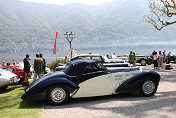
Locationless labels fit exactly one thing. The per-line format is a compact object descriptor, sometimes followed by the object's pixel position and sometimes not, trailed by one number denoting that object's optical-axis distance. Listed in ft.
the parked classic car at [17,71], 42.86
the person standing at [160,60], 64.91
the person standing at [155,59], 62.95
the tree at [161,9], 61.98
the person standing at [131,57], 65.98
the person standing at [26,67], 37.91
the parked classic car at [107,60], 32.25
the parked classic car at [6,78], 32.72
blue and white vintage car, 21.91
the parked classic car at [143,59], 91.35
